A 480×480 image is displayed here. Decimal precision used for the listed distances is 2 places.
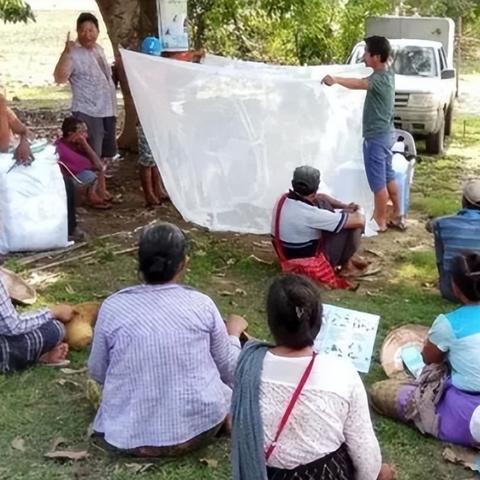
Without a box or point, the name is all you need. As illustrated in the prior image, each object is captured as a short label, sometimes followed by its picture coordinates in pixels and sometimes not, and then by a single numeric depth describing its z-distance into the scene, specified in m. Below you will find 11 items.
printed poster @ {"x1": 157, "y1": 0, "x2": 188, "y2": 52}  7.96
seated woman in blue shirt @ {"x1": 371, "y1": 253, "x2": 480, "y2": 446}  3.94
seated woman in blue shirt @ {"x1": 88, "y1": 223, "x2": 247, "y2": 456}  3.74
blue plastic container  7.80
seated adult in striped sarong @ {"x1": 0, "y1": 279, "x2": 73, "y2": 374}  4.55
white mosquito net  6.98
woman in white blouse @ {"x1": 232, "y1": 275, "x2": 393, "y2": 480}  2.89
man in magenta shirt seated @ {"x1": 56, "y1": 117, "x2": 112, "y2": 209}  7.68
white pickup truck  12.09
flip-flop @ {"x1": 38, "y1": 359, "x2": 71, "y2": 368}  4.91
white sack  6.68
